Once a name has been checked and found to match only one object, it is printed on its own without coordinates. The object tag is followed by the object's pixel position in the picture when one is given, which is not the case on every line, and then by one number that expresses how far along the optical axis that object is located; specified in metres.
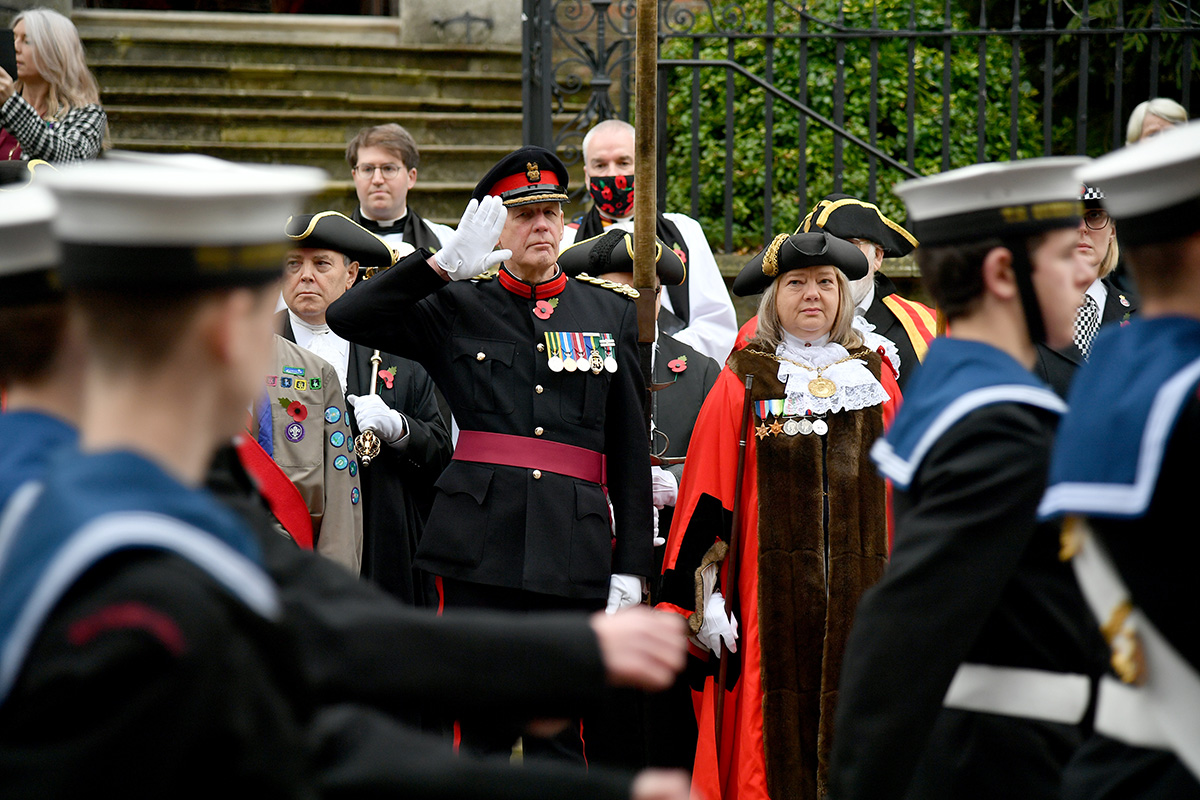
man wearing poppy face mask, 12.63
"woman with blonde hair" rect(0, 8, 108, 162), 12.26
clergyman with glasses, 13.11
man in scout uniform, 9.66
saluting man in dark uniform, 9.10
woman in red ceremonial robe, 9.44
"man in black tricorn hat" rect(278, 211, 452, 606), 10.46
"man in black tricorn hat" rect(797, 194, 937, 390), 11.56
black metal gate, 15.37
